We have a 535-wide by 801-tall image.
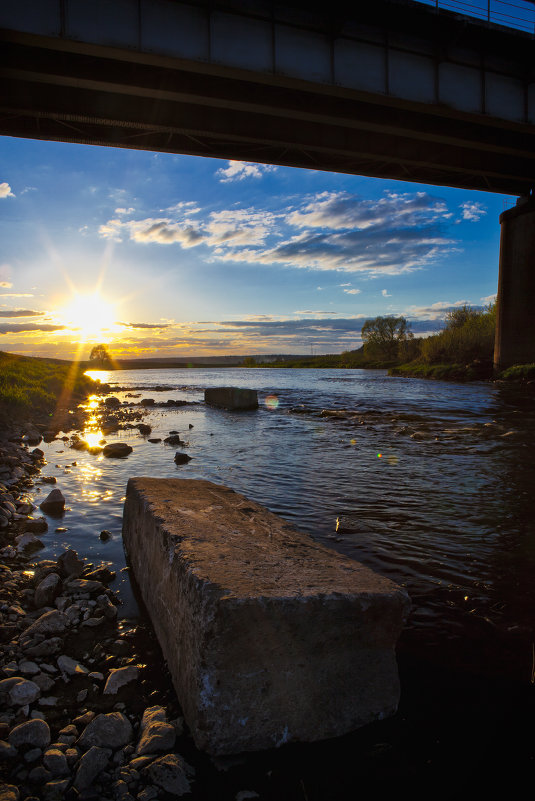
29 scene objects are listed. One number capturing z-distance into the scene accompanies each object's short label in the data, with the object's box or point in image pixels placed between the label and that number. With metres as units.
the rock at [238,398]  21.31
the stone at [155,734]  2.10
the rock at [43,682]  2.53
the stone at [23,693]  2.38
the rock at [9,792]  1.82
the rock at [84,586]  3.65
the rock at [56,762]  1.97
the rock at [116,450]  9.96
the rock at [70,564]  3.90
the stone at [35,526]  5.08
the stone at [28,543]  4.57
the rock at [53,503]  5.79
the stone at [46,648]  2.83
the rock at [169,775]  1.92
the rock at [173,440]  11.70
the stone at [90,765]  1.91
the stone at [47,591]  3.46
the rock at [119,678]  2.55
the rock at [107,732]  2.12
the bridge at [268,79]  14.10
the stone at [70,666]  2.69
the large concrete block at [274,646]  2.10
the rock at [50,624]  3.05
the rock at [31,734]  2.10
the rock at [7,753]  2.02
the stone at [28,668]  2.64
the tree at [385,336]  83.44
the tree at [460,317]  53.09
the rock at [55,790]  1.86
